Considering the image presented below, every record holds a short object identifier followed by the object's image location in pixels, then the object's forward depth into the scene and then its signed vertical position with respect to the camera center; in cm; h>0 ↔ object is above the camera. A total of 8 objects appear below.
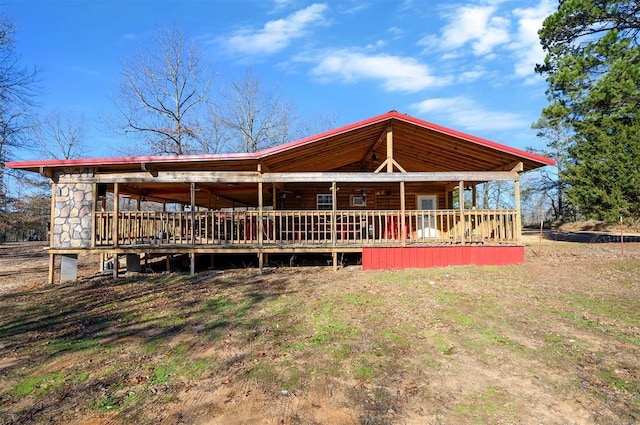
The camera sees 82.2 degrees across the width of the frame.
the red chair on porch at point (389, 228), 1561 -31
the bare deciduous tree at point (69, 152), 3565 +698
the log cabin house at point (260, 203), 1041 +58
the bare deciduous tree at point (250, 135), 3278 +787
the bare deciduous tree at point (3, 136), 1599 +423
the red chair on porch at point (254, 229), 1290 -25
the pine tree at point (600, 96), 1481 +511
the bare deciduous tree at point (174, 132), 2622 +661
